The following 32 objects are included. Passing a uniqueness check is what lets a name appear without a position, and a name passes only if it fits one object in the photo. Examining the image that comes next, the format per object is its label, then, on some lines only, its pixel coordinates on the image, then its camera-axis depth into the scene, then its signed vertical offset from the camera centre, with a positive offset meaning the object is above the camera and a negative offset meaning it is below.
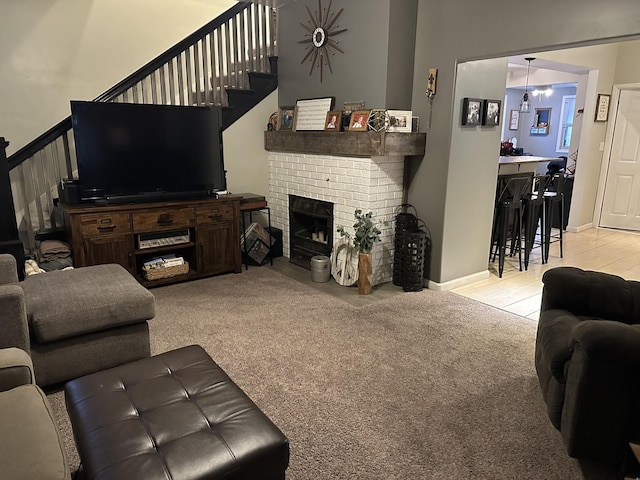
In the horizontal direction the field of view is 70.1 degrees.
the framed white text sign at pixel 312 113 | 4.35 +0.22
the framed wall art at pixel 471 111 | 3.82 +0.22
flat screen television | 3.72 -0.14
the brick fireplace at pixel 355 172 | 3.85 -0.32
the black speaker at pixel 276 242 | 4.94 -1.15
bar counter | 4.82 -0.28
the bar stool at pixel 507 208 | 4.55 -0.70
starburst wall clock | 4.20 +0.92
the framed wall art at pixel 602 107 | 6.23 +0.43
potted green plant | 3.88 -0.89
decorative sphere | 3.75 +0.13
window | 10.22 +0.37
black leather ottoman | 1.37 -0.96
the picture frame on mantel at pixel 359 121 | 3.82 +0.13
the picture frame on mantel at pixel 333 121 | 4.07 +0.13
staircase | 4.12 +0.48
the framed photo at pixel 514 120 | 10.87 +0.43
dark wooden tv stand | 3.69 -0.85
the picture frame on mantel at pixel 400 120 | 3.82 +0.14
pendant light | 8.42 +0.63
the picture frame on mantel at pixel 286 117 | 4.73 +0.18
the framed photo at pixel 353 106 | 4.01 +0.26
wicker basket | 4.01 -1.20
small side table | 4.57 -0.71
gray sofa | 2.26 -0.94
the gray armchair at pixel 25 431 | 1.19 -0.84
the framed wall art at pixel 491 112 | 3.99 +0.22
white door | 6.31 -0.44
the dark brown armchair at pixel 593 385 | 1.74 -0.97
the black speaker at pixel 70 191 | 3.72 -0.47
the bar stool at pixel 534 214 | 4.76 -0.79
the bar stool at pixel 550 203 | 5.00 -0.70
